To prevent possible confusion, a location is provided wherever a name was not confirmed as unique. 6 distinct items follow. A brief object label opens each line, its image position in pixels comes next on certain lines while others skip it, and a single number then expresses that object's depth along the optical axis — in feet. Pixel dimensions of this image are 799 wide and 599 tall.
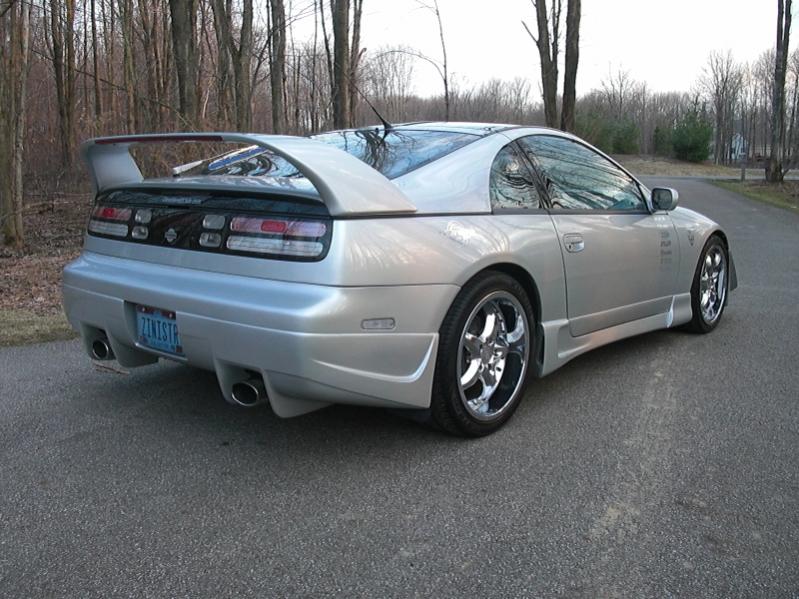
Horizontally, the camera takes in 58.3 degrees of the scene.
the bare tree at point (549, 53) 56.39
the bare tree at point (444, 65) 52.95
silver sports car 9.10
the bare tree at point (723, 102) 189.26
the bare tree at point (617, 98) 199.16
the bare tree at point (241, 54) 43.39
